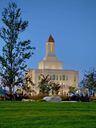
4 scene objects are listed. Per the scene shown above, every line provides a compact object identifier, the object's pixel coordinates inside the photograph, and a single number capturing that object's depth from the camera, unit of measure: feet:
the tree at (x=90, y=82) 142.45
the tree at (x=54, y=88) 199.43
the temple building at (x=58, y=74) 395.86
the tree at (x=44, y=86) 180.93
